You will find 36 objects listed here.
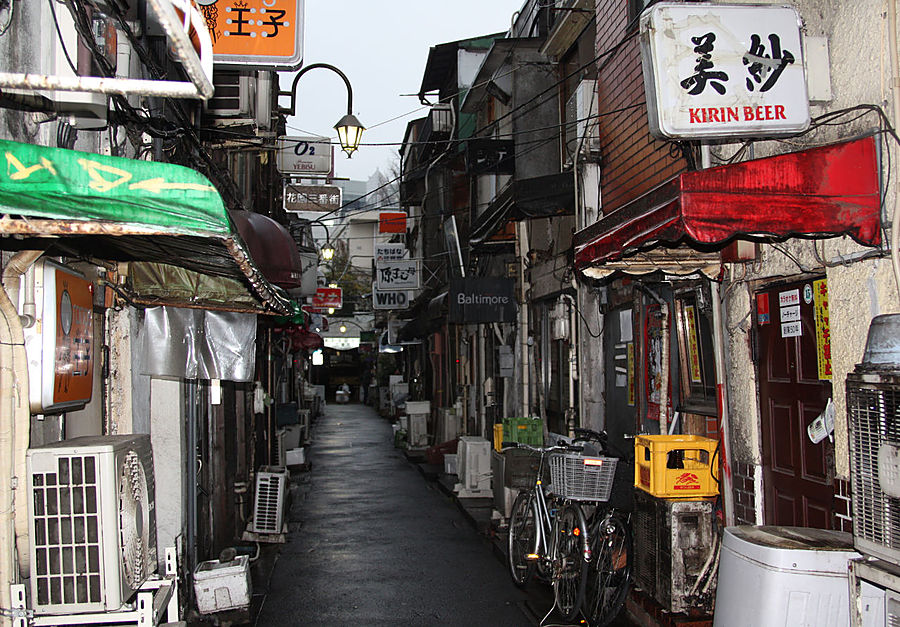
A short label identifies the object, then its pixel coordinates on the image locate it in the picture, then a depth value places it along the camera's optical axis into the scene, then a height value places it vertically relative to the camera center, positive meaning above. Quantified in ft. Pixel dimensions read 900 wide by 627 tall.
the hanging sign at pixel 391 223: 102.15 +18.73
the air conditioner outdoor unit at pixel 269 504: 41.91 -7.57
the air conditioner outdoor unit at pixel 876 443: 13.92 -1.75
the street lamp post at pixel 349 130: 42.50 +12.90
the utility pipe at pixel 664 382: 30.86 -1.08
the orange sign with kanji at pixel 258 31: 24.95 +10.95
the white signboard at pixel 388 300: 88.07 +7.16
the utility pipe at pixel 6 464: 13.98 -1.70
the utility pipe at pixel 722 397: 24.90 -1.43
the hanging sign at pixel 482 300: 51.44 +4.05
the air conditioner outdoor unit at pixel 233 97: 36.42 +12.86
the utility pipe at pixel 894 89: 16.56 +5.69
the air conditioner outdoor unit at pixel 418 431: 81.82 -7.40
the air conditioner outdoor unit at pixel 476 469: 51.93 -7.34
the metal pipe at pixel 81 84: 10.35 +3.90
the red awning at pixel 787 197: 17.11 +3.47
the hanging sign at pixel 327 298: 104.63 +9.10
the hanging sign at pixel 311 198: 63.31 +13.89
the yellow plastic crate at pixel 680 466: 24.86 -3.63
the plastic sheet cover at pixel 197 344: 26.13 +0.84
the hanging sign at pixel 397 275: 86.02 +9.79
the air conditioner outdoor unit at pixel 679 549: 23.89 -6.13
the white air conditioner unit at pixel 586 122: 39.29 +12.43
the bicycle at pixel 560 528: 27.09 -6.53
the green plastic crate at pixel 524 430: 39.96 -3.74
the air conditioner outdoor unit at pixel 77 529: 14.75 -3.08
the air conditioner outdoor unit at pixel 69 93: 16.99 +6.44
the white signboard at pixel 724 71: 18.57 +6.87
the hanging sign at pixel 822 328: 20.40 +0.61
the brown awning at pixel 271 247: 31.32 +4.99
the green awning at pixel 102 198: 10.74 +2.52
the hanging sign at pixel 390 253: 87.51 +12.51
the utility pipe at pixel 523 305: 52.65 +3.77
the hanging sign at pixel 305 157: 56.29 +15.34
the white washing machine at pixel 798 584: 15.93 -4.84
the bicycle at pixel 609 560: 26.32 -7.01
